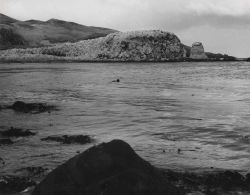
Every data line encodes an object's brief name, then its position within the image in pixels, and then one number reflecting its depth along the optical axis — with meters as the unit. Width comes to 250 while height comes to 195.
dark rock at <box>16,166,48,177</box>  12.51
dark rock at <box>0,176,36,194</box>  11.07
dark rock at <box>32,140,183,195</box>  8.80
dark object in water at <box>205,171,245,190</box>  11.61
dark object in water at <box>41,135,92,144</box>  17.12
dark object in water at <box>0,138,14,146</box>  16.67
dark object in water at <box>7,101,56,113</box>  26.47
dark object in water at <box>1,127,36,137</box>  18.48
